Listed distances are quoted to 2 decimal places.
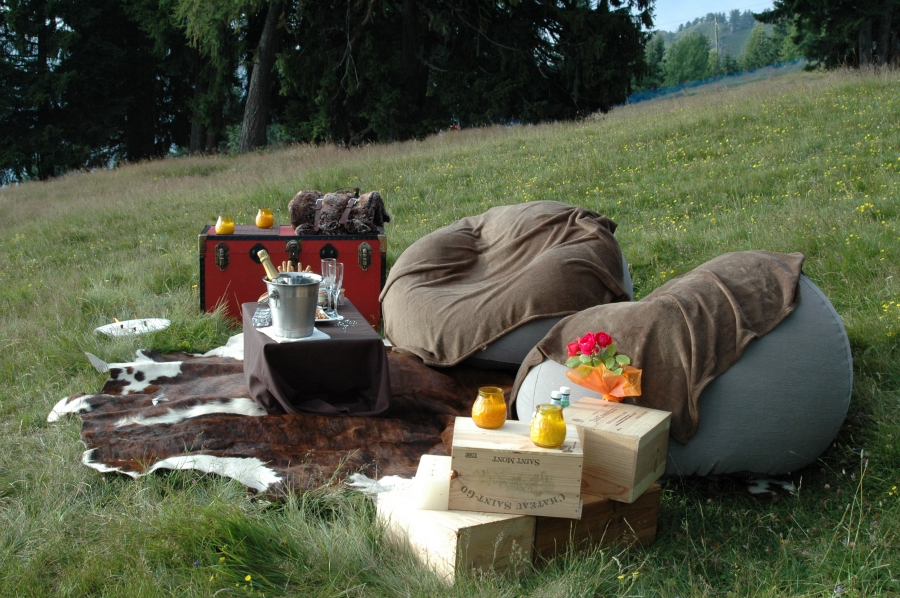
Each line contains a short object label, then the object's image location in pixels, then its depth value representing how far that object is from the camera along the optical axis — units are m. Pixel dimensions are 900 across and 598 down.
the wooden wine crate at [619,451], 2.69
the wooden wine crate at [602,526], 2.62
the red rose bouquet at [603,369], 3.12
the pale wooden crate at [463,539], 2.40
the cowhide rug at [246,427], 3.29
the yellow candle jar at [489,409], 2.72
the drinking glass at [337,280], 4.31
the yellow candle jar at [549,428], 2.57
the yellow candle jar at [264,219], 6.12
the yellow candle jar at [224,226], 5.79
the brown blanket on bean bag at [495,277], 4.41
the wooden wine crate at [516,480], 2.55
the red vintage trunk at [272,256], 5.72
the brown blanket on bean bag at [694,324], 3.20
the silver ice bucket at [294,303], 3.57
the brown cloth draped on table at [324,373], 3.76
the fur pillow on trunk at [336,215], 5.91
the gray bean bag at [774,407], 3.16
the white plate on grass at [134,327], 5.27
